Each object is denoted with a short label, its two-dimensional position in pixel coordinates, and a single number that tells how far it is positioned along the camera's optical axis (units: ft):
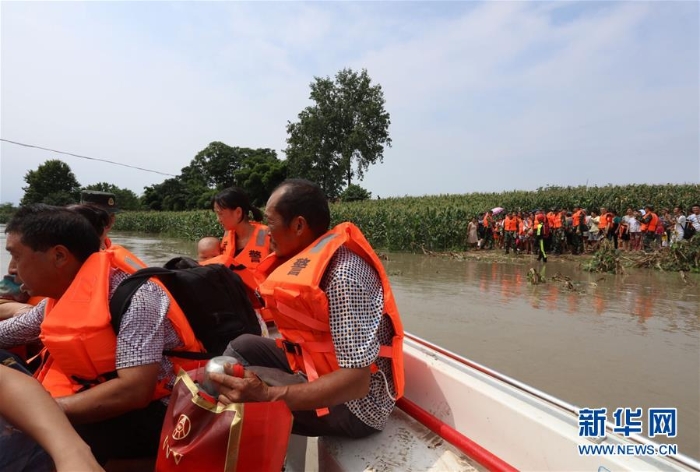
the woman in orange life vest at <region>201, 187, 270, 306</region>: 12.40
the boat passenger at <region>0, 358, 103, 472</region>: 3.51
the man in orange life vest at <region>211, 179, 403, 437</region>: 4.78
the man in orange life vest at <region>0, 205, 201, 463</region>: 4.80
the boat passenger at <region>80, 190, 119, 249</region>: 10.83
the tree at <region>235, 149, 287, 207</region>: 149.07
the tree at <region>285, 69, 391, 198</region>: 148.15
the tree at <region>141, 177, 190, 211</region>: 173.68
